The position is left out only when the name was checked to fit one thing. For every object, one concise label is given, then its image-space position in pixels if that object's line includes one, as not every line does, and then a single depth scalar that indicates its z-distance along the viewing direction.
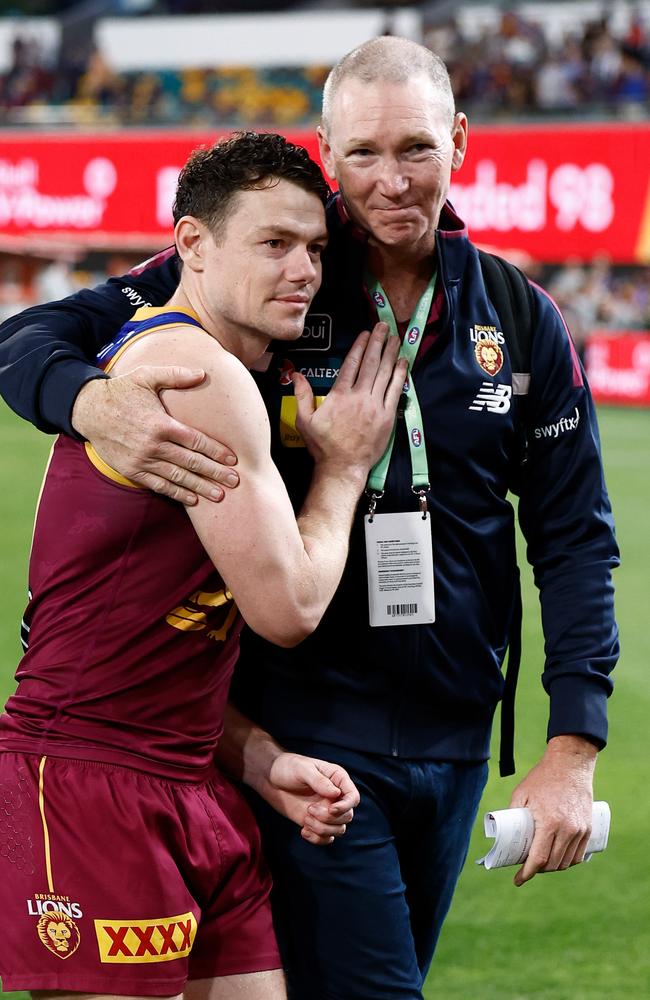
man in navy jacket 2.72
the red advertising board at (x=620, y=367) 20.05
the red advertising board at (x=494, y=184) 19.22
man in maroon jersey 2.34
